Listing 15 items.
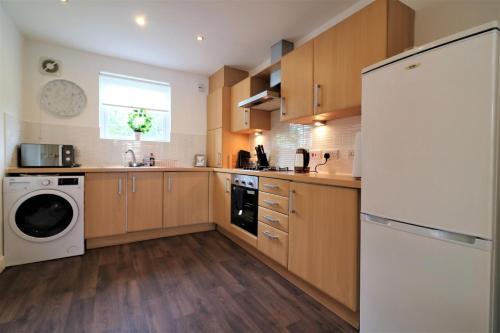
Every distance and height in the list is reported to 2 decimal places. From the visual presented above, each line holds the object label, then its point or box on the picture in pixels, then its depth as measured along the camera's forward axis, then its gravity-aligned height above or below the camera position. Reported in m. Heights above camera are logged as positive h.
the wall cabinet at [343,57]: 1.56 +0.82
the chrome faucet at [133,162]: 3.23 +0.01
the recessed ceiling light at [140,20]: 2.30 +1.43
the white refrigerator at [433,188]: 0.85 -0.10
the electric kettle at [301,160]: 2.31 +0.04
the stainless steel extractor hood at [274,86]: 2.50 +0.90
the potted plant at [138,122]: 3.30 +0.59
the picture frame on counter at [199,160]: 3.78 +0.05
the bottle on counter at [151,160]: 3.38 +0.03
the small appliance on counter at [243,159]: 3.45 +0.06
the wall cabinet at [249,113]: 3.02 +0.68
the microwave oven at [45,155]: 2.43 +0.07
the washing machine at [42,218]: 2.19 -0.55
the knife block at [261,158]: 3.06 +0.07
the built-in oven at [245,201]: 2.38 -0.42
